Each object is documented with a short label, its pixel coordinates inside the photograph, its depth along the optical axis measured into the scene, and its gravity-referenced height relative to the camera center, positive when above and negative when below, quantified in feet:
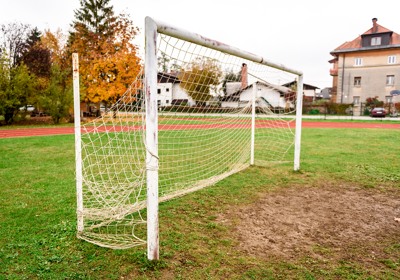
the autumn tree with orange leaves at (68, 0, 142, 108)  68.49 +12.37
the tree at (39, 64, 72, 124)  64.34 +2.73
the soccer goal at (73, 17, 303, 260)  8.99 -0.11
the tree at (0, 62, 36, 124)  59.08 +4.40
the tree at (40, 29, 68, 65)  105.09 +24.61
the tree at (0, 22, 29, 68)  87.51 +21.49
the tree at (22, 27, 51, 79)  81.52 +13.91
